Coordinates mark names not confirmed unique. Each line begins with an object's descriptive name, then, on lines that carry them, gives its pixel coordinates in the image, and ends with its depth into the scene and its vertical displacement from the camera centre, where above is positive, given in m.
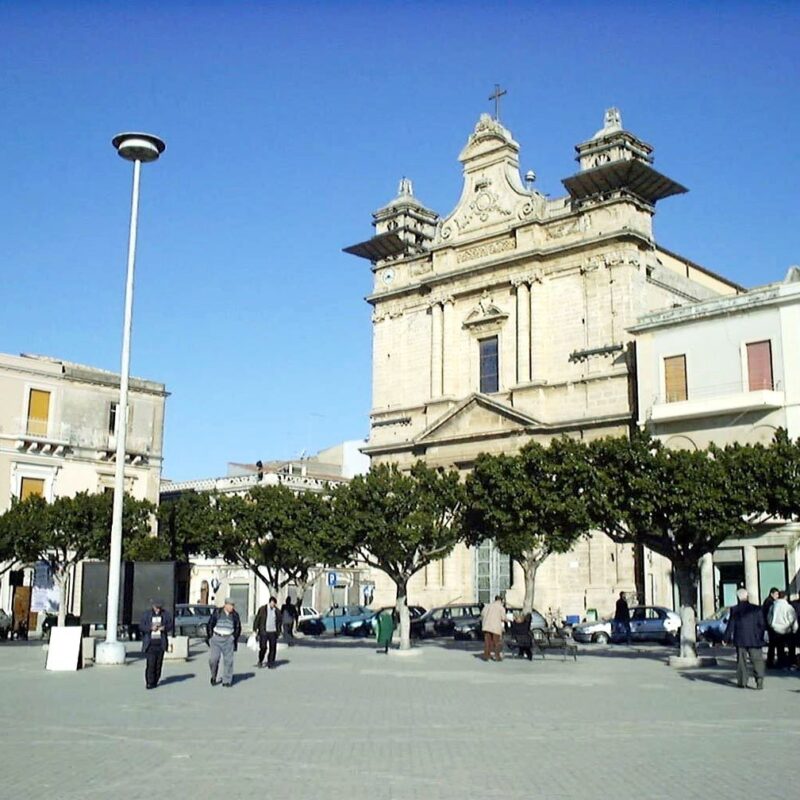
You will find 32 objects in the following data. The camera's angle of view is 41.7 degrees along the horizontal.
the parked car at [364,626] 40.59 -1.81
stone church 41.25 +11.16
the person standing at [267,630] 22.69 -1.12
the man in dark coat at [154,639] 17.27 -1.05
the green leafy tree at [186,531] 37.34 +1.67
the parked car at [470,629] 36.12 -1.69
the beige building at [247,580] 55.16 -0.14
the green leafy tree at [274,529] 35.09 +1.70
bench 25.19 -1.51
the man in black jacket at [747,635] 17.39 -0.86
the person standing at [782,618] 19.06 -0.62
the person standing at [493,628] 25.05 -1.13
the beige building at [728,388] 35.28 +6.75
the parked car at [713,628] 31.36 -1.37
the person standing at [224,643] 17.70 -1.11
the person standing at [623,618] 32.88 -1.14
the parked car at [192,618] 37.72 -1.49
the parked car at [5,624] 35.88 -1.70
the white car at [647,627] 32.84 -1.43
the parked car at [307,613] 43.02 -1.50
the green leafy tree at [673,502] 22.97 +1.77
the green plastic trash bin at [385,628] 27.83 -1.29
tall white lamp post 21.98 +3.20
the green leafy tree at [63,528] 34.00 +1.52
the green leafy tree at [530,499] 25.80 +2.08
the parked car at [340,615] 42.16 -1.48
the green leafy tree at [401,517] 29.84 +1.77
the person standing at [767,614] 19.61 -0.58
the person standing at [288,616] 29.63 -1.07
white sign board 20.98 -1.49
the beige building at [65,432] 45.72 +6.45
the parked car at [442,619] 37.94 -1.43
